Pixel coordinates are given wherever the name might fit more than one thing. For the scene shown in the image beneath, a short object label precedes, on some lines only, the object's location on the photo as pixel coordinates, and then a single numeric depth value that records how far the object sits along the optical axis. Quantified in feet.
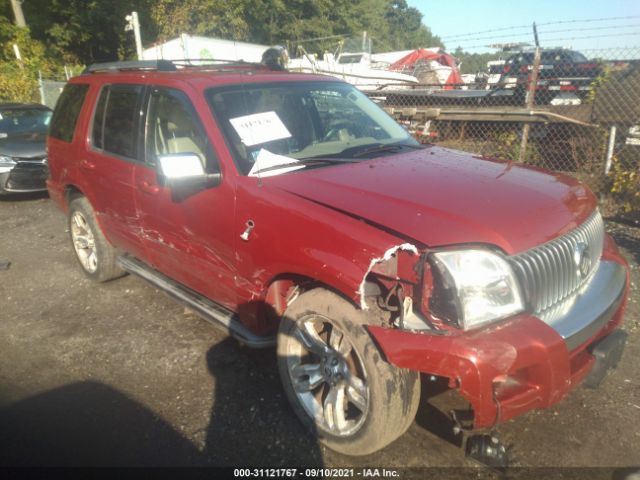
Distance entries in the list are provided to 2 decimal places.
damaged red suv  6.83
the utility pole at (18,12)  68.74
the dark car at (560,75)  24.17
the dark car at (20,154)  26.76
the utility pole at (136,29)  46.11
